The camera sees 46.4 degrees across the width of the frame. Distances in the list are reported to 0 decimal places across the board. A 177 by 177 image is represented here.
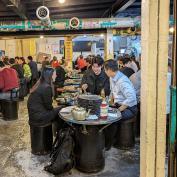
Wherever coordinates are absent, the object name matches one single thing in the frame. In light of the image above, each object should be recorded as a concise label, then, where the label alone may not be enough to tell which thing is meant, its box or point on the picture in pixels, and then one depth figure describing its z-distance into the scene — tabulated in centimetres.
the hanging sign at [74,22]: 672
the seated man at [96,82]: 418
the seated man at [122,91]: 341
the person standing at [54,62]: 890
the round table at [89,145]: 298
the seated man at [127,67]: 460
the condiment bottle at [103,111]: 286
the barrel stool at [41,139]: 348
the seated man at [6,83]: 529
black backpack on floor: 293
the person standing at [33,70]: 892
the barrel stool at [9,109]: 528
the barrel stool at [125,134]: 368
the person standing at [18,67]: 666
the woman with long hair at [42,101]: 335
